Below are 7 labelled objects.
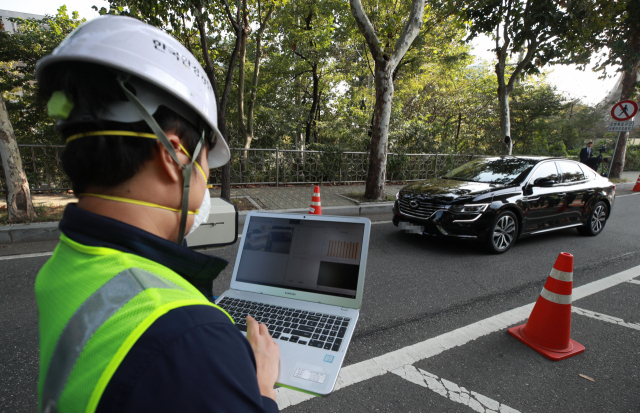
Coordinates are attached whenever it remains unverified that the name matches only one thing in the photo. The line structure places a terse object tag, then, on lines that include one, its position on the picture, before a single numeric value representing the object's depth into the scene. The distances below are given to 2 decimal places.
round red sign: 12.51
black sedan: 5.30
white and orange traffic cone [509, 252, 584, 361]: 2.88
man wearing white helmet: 0.61
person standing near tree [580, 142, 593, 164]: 14.49
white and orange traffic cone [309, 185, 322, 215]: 6.45
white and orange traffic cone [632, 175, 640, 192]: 14.36
